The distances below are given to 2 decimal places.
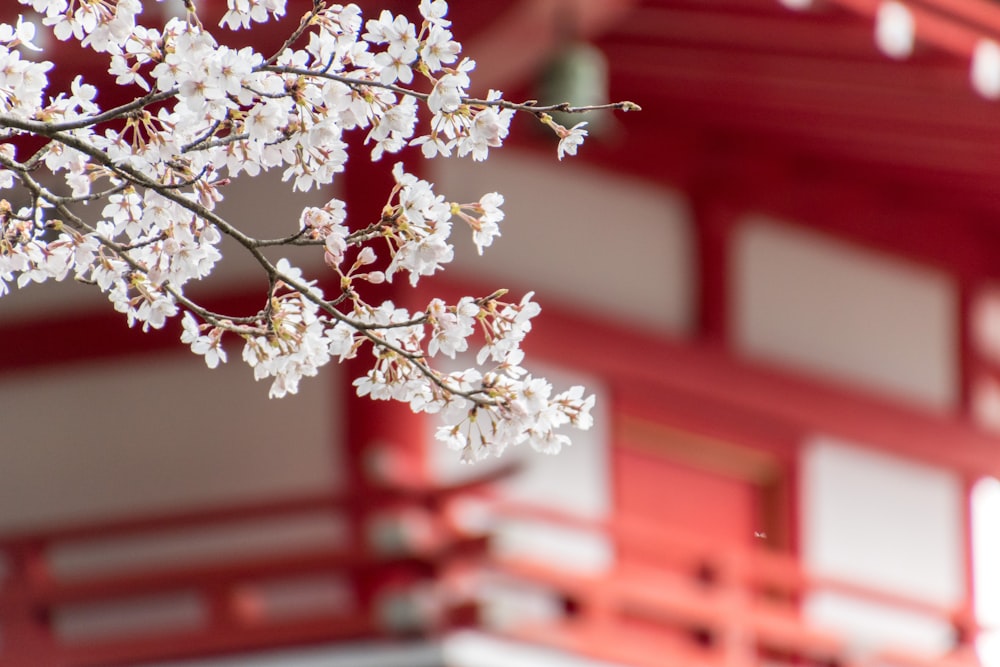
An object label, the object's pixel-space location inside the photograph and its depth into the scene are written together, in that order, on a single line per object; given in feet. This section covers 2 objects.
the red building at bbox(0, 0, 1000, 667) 42.34
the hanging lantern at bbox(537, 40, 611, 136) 39.75
